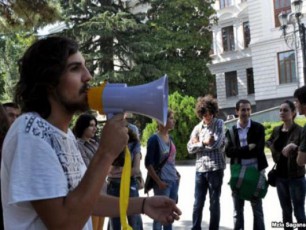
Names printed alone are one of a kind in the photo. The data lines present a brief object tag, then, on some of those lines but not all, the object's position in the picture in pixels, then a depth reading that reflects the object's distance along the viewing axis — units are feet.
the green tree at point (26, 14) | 23.76
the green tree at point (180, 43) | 86.07
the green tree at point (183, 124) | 52.11
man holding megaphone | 4.74
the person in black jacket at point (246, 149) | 17.28
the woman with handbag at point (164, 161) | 17.65
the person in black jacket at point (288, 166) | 16.39
